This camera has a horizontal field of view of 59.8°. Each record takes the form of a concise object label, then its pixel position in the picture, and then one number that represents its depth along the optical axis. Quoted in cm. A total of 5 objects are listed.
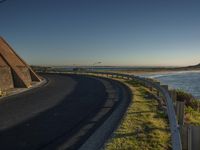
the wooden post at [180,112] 575
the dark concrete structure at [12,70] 1305
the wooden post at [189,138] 412
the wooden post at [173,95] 766
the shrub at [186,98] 1060
